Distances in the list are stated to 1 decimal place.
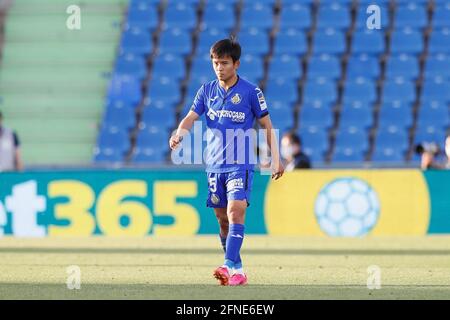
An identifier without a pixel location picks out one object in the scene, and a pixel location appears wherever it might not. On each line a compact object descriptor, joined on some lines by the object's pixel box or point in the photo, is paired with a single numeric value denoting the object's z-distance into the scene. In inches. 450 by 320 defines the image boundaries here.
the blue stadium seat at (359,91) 851.4
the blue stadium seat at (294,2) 917.8
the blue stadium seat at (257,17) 909.8
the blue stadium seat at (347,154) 816.9
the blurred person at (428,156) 685.3
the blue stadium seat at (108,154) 840.3
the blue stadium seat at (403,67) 868.0
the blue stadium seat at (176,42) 905.5
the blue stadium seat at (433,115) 826.2
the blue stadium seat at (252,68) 871.7
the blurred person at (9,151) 617.9
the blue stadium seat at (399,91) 848.3
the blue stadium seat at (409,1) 908.6
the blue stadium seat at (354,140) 820.6
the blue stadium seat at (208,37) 899.4
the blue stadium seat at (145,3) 935.9
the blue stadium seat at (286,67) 876.5
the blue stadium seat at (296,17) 904.3
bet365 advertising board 633.6
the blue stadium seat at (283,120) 836.6
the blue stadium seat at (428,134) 811.4
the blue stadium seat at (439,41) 882.1
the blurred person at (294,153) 658.8
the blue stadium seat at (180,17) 917.8
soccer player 357.4
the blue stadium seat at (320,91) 852.6
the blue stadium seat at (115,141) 844.6
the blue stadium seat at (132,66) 891.4
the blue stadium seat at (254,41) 895.7
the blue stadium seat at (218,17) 909.8
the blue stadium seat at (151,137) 841.5
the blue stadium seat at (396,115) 828.6
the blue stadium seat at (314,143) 821.9
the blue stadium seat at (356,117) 833.5
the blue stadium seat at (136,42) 908.6
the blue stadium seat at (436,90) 847.7
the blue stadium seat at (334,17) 896.3
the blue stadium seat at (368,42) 879.7
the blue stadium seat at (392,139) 815.7
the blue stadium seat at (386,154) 812.0
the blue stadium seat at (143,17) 922.7
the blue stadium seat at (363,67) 868.0
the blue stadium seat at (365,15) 888.3
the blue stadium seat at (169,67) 892.6
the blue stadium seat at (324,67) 870.4
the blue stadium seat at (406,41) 884.6
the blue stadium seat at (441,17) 894.4
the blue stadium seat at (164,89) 876.6
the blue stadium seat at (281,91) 858.1
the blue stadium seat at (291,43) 893.8
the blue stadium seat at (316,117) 839.1
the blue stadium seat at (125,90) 877.2
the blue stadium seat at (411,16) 894.4
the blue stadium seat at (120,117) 861.8
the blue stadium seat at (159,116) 855.7
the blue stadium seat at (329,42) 885.2
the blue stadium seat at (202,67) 885.2
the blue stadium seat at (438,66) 866.8
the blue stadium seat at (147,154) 833.5
